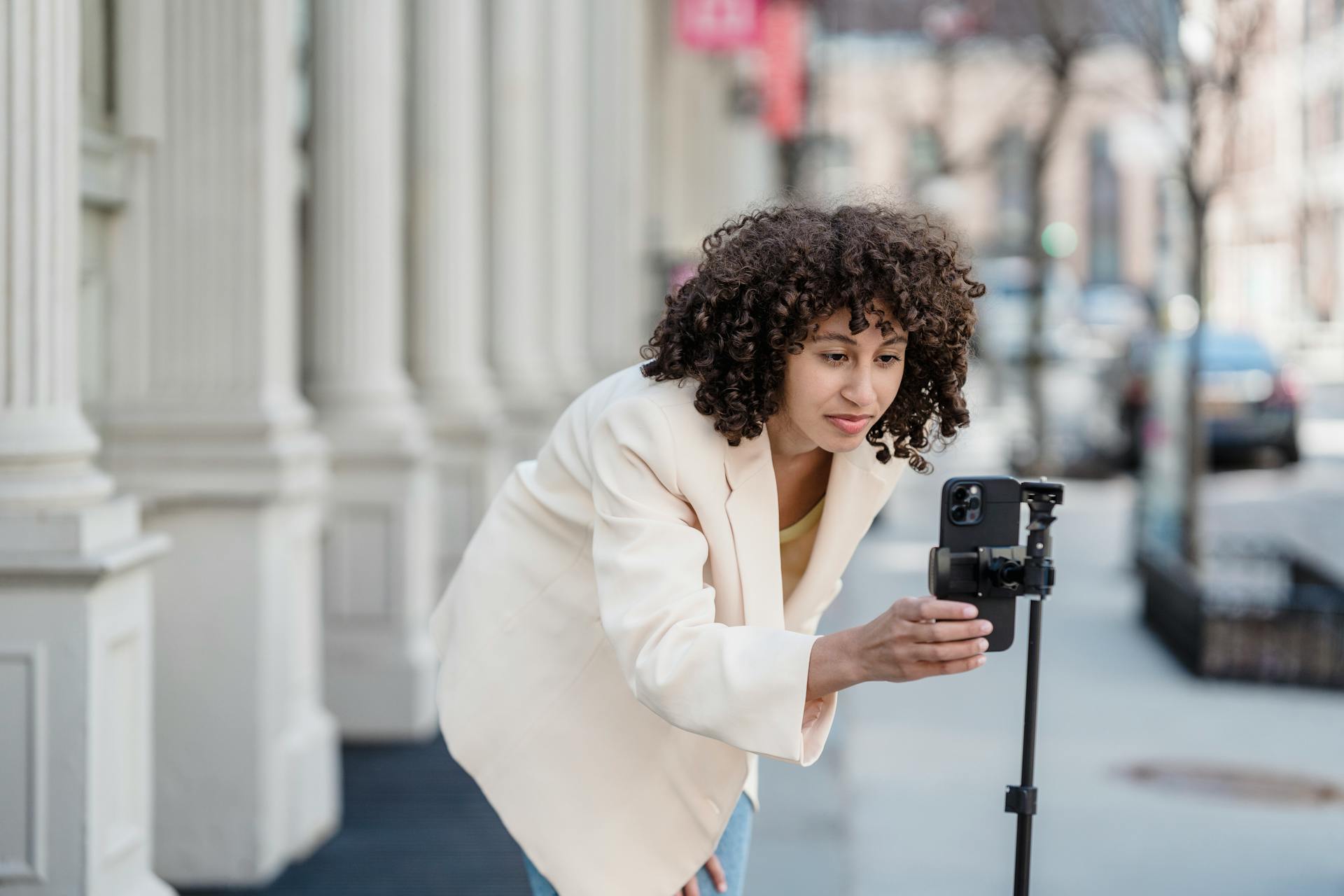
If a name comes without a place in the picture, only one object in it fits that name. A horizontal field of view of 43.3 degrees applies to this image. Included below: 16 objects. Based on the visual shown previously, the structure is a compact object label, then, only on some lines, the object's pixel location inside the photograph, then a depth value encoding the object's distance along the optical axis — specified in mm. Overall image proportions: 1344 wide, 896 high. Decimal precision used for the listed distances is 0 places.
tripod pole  2404
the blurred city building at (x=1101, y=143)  13594
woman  2303
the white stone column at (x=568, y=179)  11516
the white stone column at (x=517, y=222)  10117
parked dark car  18953
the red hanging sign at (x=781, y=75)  22891
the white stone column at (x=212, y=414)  5414
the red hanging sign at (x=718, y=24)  15812
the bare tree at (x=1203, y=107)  10266
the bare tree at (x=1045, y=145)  15922
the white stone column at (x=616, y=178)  12984
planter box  8547
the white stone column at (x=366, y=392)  7113
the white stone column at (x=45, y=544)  3820
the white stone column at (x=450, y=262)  8398
